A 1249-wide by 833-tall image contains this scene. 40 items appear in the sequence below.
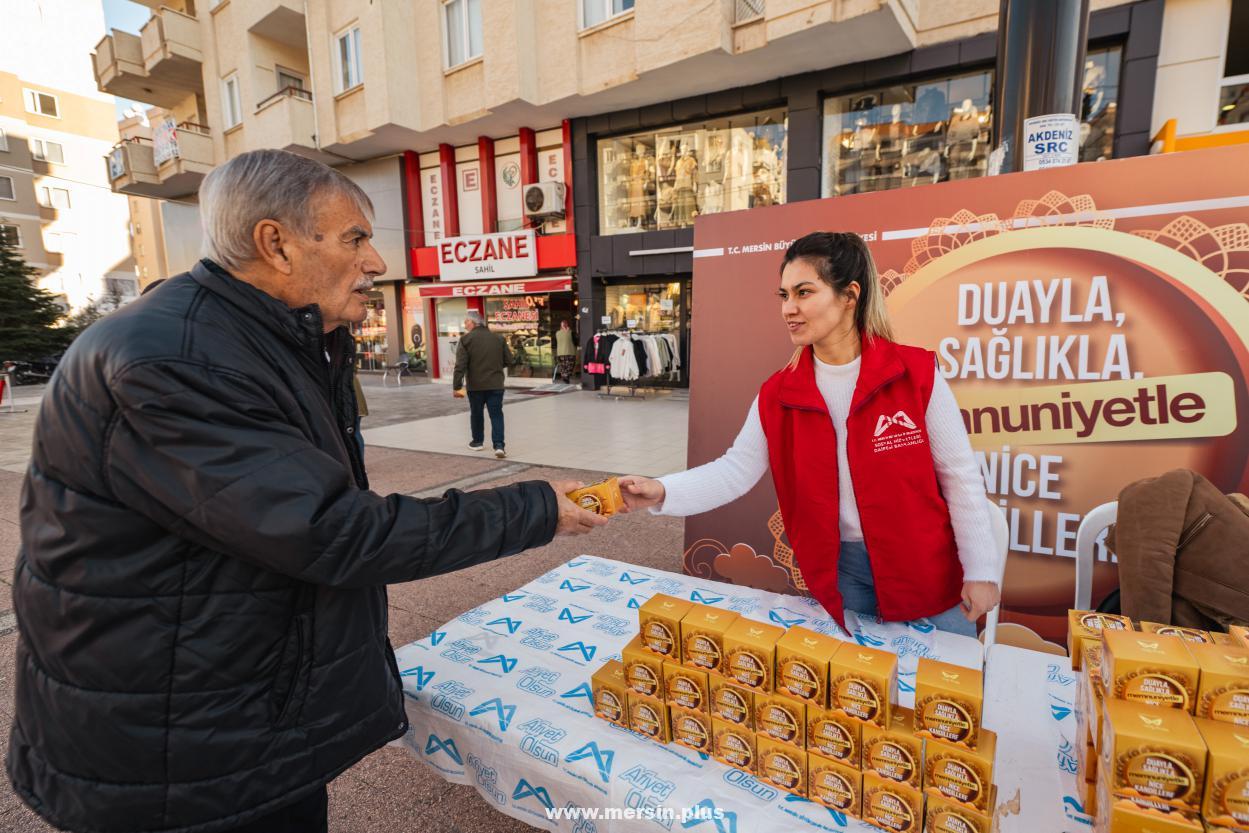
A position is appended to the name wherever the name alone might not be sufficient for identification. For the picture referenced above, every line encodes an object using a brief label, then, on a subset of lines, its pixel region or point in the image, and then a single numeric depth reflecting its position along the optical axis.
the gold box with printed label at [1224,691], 0.98
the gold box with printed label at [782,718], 1.23
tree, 17.48
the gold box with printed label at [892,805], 1.10
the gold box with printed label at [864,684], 1.16
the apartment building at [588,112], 8.60
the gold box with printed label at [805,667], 1.22
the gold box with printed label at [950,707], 1.10
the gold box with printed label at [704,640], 1.35
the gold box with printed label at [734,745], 1.29
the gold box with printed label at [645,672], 1.39
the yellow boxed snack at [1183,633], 1.17
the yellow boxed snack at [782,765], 1.22
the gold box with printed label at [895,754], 1.11
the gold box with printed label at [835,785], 1.16
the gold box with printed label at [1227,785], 0.86
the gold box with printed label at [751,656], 1.28
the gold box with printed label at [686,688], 1.35
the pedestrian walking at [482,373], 7.81
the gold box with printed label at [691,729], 1.34
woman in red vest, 1.80
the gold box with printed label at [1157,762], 0.90
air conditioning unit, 13.64
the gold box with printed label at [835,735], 1.18
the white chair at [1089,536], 2.42
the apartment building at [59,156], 30.80
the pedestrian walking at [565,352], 14.77
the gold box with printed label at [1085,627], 1.32
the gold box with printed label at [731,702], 1.30
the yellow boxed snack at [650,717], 1.38
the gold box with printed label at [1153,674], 1.01
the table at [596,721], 1.20
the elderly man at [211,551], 1.00
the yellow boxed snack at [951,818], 1.05
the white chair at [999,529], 2.04
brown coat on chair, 1.74
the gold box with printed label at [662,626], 1.41
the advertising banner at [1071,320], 2.51
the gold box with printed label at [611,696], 1.43
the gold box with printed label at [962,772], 1.06
